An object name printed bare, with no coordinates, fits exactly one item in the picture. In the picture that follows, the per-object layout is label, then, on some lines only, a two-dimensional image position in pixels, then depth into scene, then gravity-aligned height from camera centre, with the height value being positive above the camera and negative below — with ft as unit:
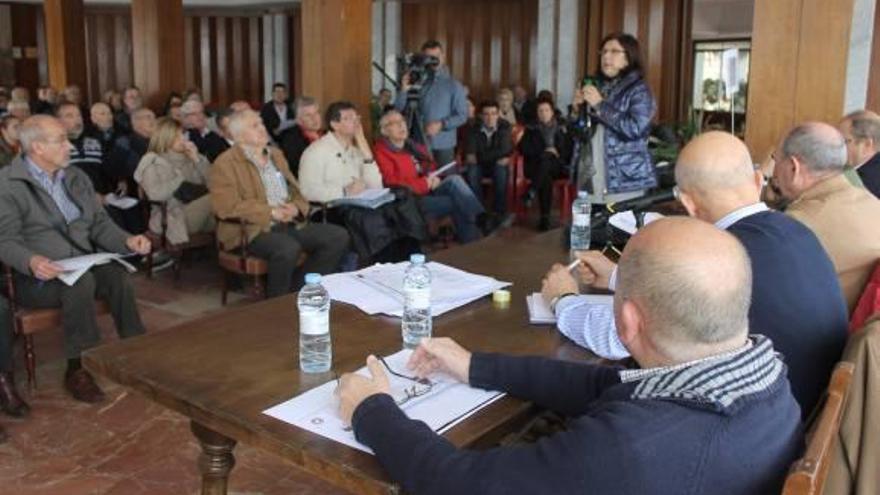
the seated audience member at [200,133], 20.44 -1.05
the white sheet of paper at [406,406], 5.12 -1.95
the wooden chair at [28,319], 11.32 -3.01
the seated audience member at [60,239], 11.59 -2.12
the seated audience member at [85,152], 19.60 -1.45
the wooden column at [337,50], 20.21 +0.93
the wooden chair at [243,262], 14.90 -2.97
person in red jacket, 18.93 -1.95
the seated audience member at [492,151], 25.20 -1.73
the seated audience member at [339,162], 16.98 -1.42
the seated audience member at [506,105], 31.50 -0.49
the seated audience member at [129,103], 24.68 -0.42
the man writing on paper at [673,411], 3.72 -1.40
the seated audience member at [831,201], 7.99 -1.03
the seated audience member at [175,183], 16.74 -1.84
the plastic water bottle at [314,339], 6.05 -1.76
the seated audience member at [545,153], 24.98 -1.77
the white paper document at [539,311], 7.22 -1.84
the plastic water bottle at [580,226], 10.14 -1.55
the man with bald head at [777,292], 6.01 -1.37
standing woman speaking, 14.15 -0.52
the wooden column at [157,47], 26.48 +1.28
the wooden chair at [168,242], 16.83 -2.94
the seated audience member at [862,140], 12.32 -0.65
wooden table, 4.96 -1.93
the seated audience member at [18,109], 22.28 -0.55
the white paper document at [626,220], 9.95 -1.48
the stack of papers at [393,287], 7.55 -1.81
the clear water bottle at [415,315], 6.67 -1.74
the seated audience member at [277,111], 31.96 -0.80
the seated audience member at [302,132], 19.57 -0.95
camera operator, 22.26 -0.36
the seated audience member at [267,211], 14.85 -2.09
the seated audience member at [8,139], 17.84 -1.11
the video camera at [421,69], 22.35 +0.56
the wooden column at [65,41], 31.94 +1.74
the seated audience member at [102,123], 21.94 -0.89
